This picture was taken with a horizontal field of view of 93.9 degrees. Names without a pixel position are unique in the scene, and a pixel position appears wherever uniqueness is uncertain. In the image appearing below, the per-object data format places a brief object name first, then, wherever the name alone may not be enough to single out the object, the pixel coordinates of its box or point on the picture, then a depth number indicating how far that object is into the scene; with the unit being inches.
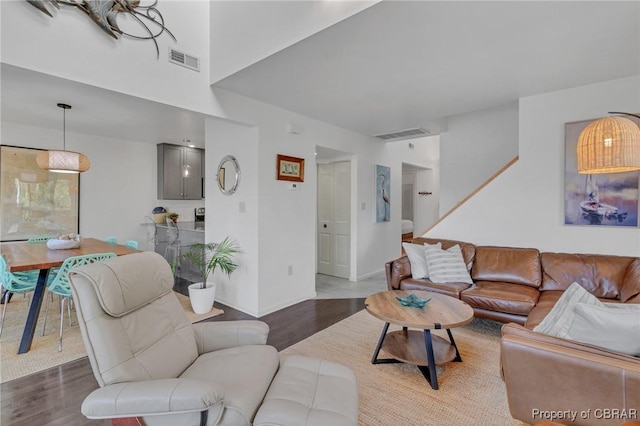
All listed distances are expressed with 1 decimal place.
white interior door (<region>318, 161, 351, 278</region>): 212.5
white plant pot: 138.3
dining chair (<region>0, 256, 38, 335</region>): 109.1
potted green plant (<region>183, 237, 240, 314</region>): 138.8
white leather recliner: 46.5
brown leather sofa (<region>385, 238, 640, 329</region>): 109.0
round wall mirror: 149.8
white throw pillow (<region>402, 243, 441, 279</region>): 139.3
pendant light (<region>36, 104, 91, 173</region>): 141.6
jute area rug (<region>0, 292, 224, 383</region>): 95.6
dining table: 104.3
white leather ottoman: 48.3
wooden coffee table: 84.0
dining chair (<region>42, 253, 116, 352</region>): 108.4
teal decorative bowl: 94.3
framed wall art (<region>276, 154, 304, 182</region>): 150.3
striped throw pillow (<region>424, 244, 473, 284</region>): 132.6
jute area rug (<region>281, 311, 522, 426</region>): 73.3
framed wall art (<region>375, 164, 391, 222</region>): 222.1
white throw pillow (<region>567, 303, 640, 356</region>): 49.0
